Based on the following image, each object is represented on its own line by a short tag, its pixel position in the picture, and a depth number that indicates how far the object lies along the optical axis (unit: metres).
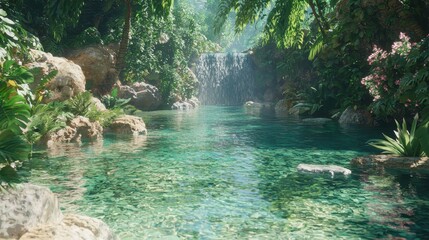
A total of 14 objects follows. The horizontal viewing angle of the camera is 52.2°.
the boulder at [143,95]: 26.63
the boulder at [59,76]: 13.16
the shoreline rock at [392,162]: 7.72
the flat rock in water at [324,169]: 7.49
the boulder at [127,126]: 14.04
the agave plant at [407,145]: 8.20
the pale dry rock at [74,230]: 3.45
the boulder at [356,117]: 16.53
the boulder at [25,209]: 3.54
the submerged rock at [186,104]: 29.98
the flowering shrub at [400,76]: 9.39
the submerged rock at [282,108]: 24.66
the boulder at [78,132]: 11.52
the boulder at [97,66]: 19.80
